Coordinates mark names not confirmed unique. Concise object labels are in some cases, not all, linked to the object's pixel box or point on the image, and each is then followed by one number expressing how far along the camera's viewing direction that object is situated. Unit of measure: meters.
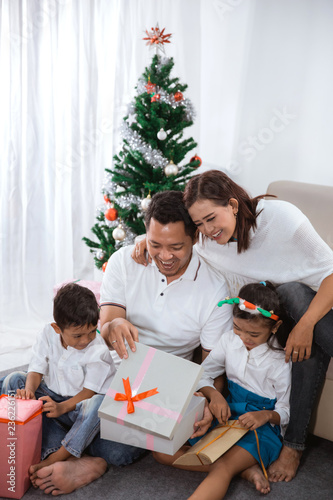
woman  1.59
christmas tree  2.38
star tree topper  2.43
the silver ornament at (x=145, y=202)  2.36
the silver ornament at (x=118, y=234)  2.46
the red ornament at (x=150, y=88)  2.37
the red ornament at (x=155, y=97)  2.34
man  1.62
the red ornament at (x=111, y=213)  2.49
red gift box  1.42
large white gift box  1.42
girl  1.59
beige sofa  2.09
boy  1.56
